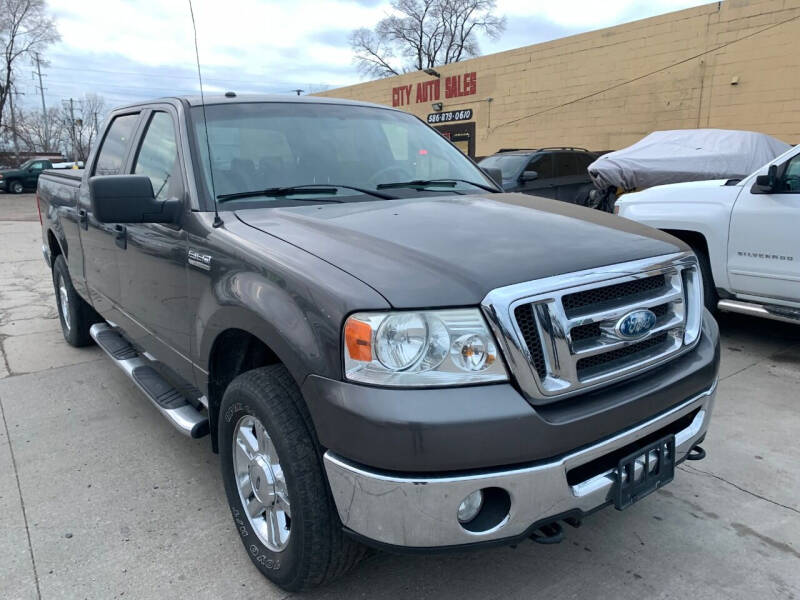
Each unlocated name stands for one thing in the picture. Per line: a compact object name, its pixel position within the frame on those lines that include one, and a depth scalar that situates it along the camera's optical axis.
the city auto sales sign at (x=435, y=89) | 19.50
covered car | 8.34
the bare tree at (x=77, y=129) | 55.06
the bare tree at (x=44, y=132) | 56.31
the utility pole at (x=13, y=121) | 41.69
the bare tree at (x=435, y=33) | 45.44
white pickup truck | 4.79
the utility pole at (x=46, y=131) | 60.78
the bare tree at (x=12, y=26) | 38.47
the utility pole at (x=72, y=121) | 55.69
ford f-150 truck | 1.81
